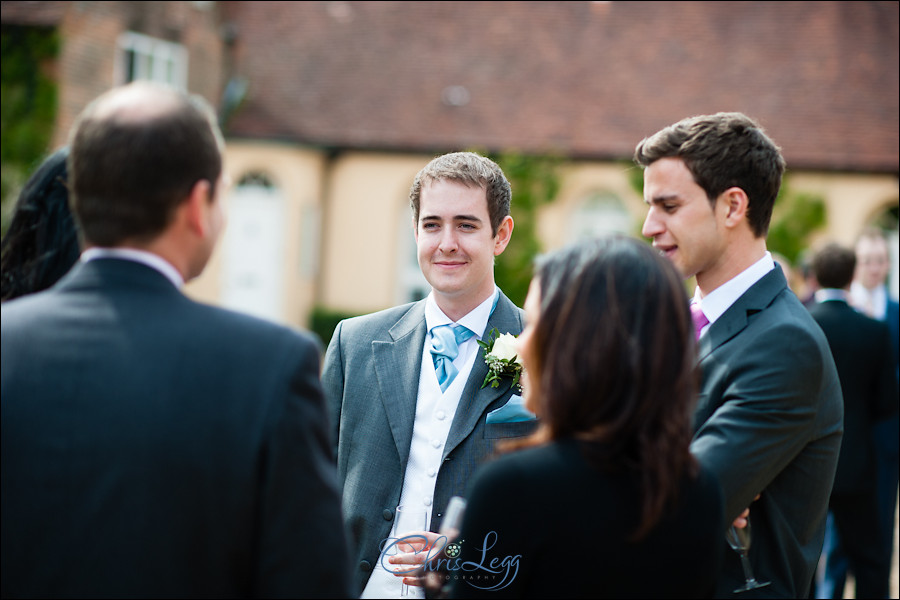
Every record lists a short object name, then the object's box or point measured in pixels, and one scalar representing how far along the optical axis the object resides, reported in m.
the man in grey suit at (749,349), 2.54
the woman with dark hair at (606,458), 1.92
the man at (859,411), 6.15
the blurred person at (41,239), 2.57
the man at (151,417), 1.81
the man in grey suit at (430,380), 3.12
